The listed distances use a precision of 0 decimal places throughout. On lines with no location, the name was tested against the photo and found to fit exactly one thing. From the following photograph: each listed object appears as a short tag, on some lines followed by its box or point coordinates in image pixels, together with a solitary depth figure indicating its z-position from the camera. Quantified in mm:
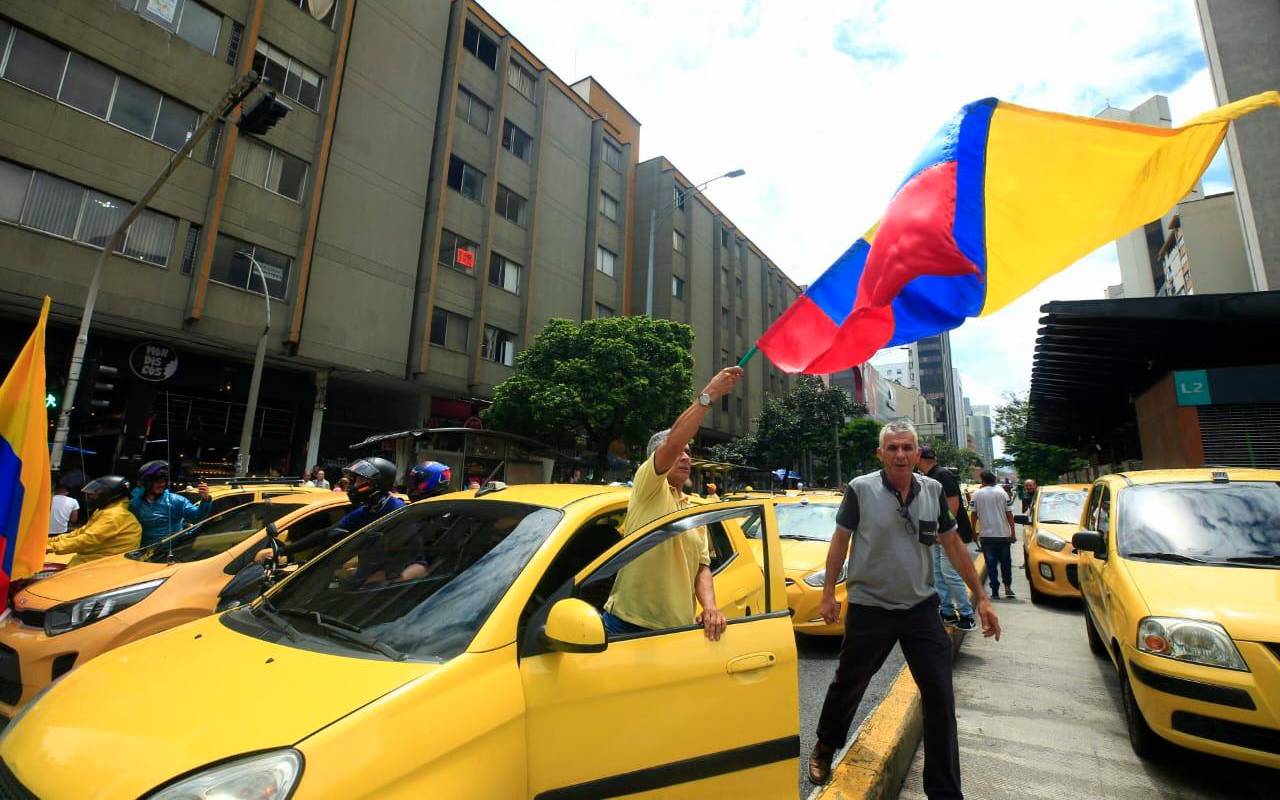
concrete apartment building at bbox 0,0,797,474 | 13500
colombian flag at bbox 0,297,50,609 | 3553
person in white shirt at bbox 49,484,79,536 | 7316
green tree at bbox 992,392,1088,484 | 34322
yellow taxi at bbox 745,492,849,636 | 5250
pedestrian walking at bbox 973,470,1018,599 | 7895
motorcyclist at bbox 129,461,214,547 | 5727
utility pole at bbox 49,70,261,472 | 7727
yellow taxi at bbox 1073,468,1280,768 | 2693
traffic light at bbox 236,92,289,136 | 7199
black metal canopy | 9531
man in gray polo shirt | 2744
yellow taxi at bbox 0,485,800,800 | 1451
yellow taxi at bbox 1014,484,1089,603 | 7227
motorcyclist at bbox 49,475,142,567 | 5195
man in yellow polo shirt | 2439
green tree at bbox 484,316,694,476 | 19812
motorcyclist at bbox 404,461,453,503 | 4660
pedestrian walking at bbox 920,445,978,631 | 5258
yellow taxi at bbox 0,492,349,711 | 3488
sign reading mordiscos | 14875
